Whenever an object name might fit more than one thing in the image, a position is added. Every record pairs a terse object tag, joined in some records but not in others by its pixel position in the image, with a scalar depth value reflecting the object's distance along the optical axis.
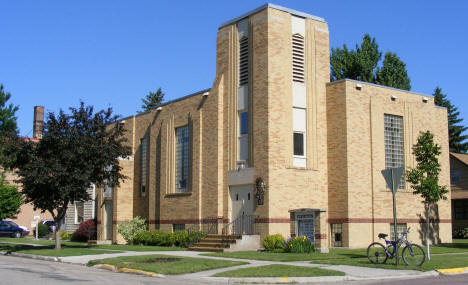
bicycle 18.25
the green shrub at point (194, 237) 28.81
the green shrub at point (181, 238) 29.45
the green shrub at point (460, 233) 41.88
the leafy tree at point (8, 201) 52.44
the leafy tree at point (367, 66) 52.19
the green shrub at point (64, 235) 43.13
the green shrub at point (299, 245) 23.77
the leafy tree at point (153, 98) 75.19
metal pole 18.11
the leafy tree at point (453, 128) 60.38
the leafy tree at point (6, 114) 61.52
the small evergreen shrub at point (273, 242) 25.19
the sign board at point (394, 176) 18.28
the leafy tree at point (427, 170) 24.56
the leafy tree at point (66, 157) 26.58
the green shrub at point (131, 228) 34.06
